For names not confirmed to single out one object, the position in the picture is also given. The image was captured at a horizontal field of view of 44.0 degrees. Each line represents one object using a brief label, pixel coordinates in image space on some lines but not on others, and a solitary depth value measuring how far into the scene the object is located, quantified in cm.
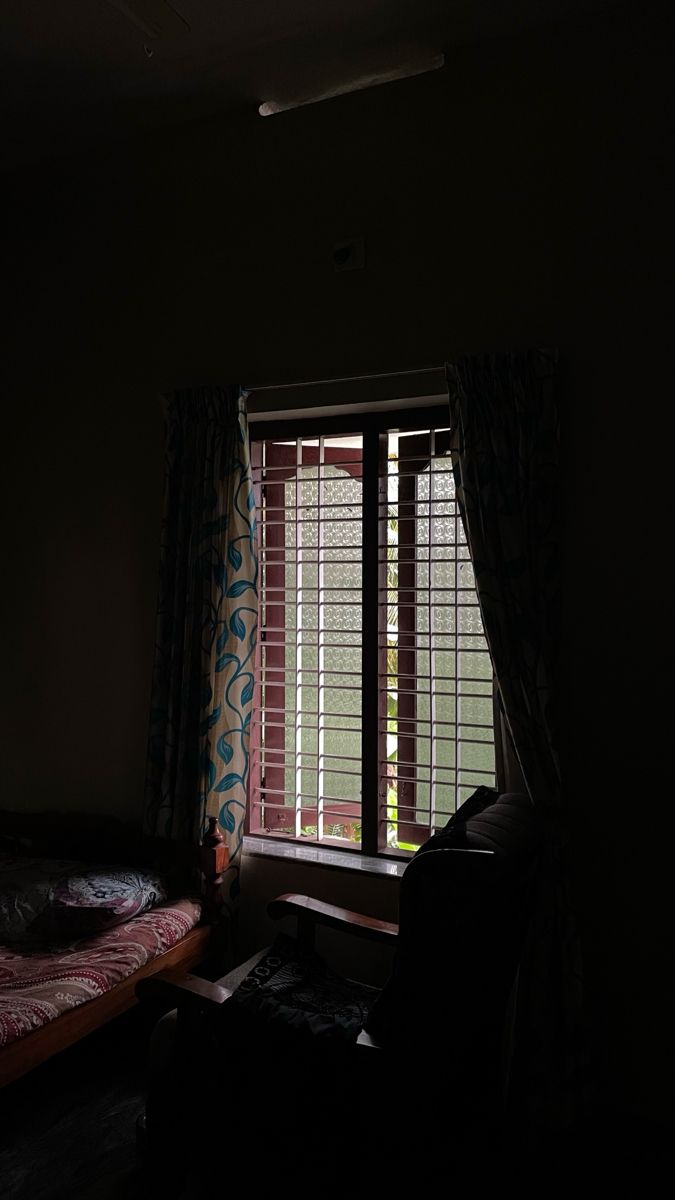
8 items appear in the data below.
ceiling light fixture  267
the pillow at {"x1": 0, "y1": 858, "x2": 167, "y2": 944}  254
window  278
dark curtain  230
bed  216
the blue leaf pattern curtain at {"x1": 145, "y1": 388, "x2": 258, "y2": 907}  294
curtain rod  271
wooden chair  163
